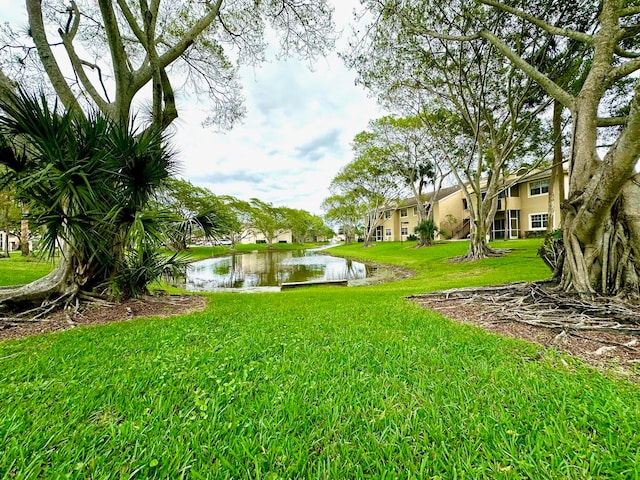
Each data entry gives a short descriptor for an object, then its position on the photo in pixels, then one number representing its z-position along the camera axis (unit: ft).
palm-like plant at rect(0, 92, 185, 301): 12.36
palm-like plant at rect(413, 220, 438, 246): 72.90
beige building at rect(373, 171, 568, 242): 73.82
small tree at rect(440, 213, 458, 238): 94.73
